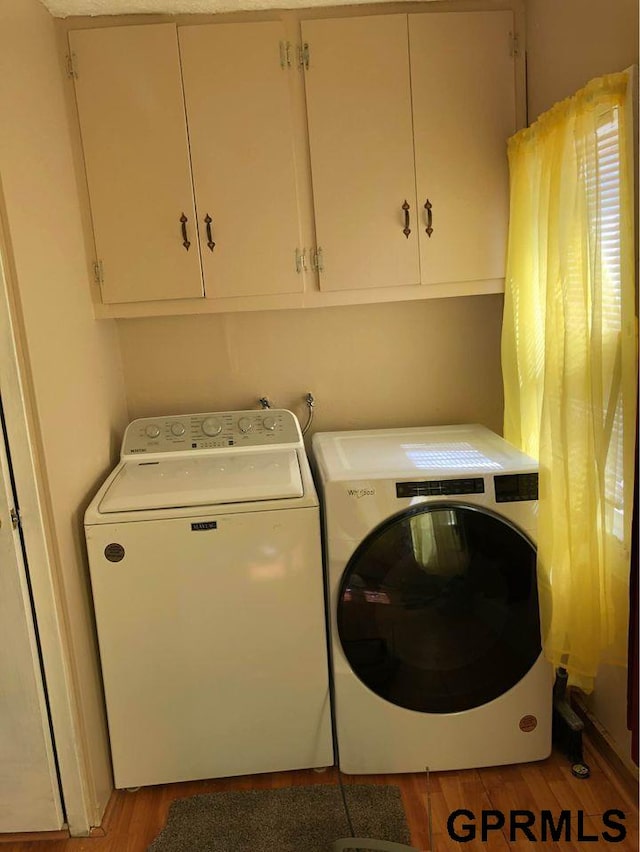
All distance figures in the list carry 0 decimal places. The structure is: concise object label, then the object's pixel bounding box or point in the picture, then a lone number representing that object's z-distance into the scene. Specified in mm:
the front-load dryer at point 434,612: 1922
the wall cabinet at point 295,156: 2117
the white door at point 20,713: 1718
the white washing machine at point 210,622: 1905
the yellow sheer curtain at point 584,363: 1578
